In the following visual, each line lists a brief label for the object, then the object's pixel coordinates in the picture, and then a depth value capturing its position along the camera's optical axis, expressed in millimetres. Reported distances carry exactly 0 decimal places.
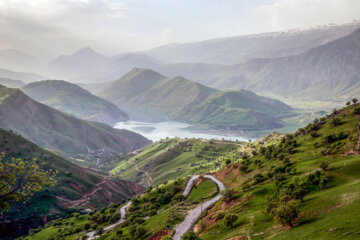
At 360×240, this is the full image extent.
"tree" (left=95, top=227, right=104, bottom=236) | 74338
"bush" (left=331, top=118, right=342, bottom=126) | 76962
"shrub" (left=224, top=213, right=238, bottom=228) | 45219
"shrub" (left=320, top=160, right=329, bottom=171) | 51562
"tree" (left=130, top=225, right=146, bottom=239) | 59312
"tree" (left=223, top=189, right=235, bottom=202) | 59344
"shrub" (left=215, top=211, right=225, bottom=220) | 51316
